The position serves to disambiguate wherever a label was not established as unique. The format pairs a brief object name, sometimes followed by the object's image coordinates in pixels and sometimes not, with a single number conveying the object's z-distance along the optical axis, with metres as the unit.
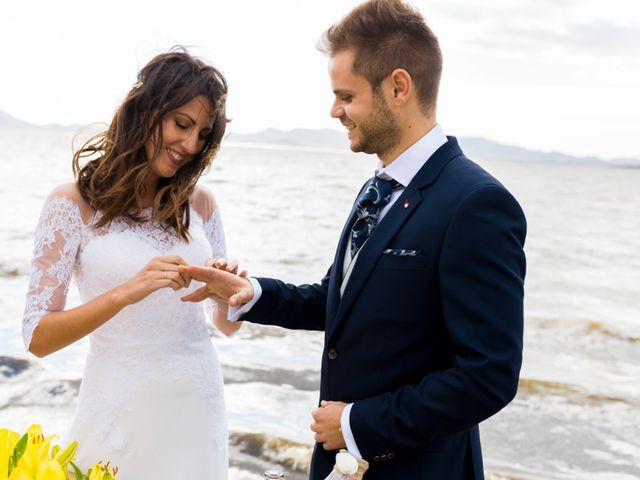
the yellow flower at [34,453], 1.26
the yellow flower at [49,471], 1.23
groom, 1.99
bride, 3.12
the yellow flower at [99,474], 1.33
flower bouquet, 1.24
